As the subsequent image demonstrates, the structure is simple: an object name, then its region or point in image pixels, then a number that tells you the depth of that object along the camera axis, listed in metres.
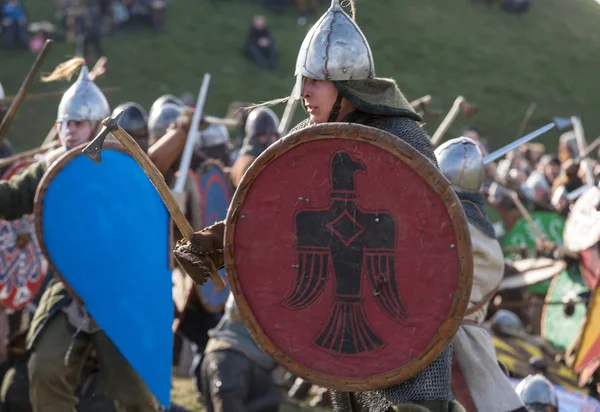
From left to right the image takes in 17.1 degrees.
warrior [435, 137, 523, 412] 7.95
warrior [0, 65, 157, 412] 9.14
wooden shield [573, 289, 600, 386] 11.41
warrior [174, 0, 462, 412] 6.33
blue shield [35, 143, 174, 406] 9.06
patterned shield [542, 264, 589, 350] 13.47
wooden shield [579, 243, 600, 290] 12.91
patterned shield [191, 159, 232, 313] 12.31
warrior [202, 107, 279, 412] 10.64
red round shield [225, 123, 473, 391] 5.91
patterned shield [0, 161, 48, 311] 11.56
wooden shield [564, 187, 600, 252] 12.99
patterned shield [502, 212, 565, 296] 17.91
